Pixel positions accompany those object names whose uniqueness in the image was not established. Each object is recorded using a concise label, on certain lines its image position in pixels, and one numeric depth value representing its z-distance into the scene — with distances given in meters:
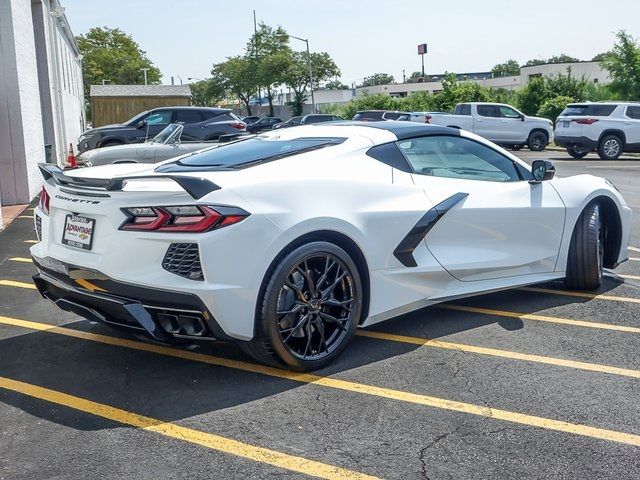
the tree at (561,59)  85.99
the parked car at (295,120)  32.07
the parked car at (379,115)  25.81
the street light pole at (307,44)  56.97
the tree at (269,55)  66.81
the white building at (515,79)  65.72
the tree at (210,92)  80.00
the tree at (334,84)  71.41
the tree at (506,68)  135.35
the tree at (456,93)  38.72
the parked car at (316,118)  30.51
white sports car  3.80
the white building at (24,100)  11.68
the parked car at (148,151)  12.48
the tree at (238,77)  72.31
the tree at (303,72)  65.94
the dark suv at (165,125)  17.69
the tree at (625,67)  32.06
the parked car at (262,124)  32.59
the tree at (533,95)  36.09
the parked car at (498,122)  27.36
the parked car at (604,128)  23.11
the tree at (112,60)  79.94
